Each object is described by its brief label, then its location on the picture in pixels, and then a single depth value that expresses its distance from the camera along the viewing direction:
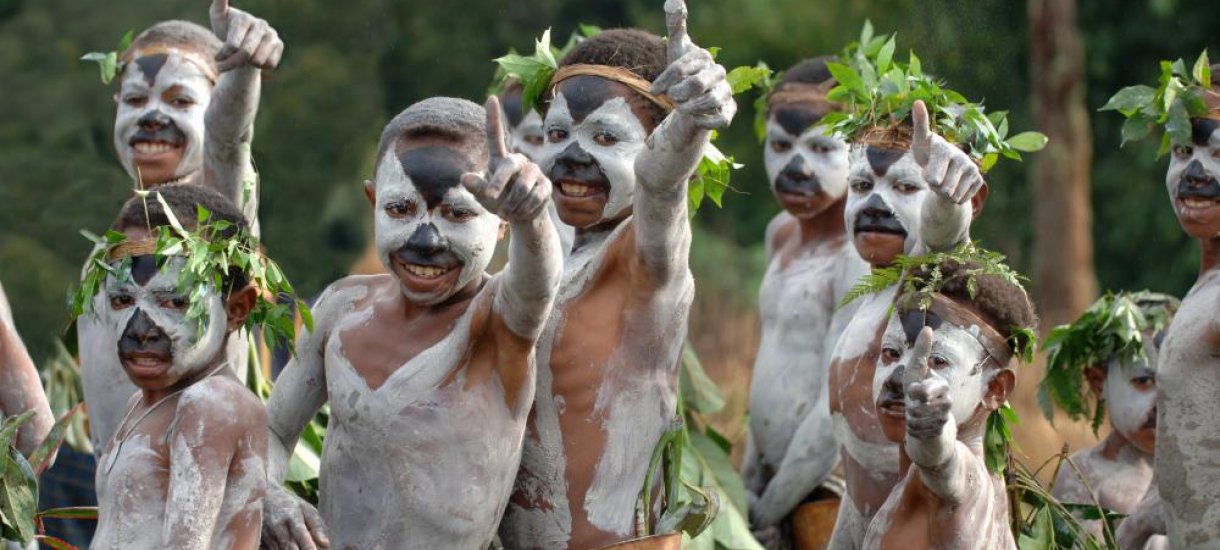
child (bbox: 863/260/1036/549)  11.09
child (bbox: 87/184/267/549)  10.62
